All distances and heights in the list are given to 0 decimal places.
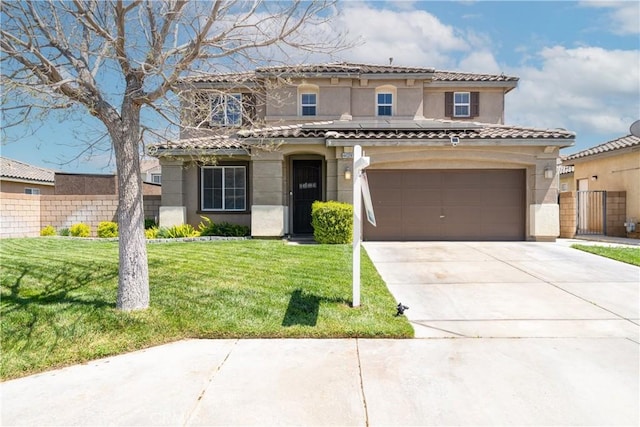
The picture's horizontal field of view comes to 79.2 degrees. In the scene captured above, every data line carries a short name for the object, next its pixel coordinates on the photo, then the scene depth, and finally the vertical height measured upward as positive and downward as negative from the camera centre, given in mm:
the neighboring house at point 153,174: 41294 +4114
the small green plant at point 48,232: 15750 -897
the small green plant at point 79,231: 15305 -832
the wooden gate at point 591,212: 16672 -96
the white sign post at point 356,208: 5941 +34
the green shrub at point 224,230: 14078 -729
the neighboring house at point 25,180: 23239 +1927
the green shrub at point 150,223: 15315 -524
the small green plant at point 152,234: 13984 -867
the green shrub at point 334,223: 11914 -397
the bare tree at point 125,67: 5355 +2051
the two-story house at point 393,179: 13078 +1133
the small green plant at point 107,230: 14859 -768
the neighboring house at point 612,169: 15922 +1908
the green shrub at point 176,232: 13781 -785
